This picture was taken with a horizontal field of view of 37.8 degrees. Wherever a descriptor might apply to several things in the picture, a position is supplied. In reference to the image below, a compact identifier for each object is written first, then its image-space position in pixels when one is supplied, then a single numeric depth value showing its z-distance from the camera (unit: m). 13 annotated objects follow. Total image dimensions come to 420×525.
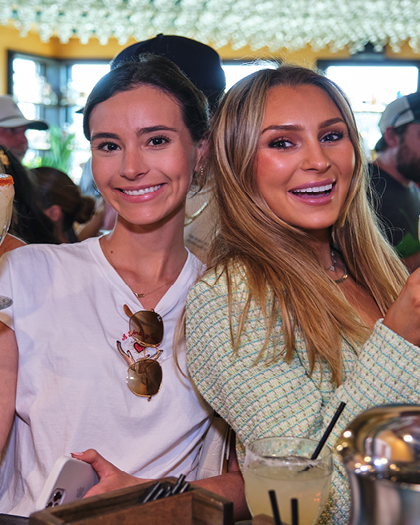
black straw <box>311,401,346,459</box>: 0.88
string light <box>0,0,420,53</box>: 7.02
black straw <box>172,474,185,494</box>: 0.83
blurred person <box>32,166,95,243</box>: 3.31
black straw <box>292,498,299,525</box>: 0.72
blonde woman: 1.11
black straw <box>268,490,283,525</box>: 0.74
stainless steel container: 0.60
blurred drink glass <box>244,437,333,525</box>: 0.85
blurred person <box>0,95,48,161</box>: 3.77
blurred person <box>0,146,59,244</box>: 2.70
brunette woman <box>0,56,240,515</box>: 1.40
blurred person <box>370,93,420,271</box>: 2.56
